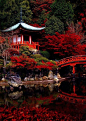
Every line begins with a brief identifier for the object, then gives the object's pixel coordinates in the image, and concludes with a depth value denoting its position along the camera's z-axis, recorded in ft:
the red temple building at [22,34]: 88.69
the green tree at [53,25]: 95.47
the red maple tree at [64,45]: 83.35
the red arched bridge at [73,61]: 79.04
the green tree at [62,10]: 100.94
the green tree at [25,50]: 79.93
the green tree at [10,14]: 104.28
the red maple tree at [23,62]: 70.79
